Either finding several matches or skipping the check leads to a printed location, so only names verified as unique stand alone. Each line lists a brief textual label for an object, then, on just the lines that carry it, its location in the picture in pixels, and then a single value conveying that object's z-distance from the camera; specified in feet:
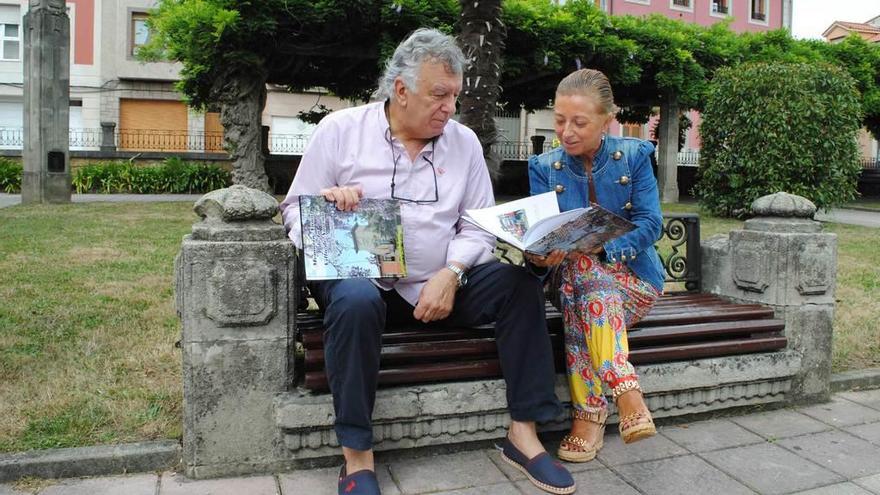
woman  9.40
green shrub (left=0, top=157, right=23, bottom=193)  65.00
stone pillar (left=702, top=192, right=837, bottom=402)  11.74
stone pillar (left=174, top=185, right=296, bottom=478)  8.55
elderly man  9.14
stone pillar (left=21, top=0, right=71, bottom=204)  48.08
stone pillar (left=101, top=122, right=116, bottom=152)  77.41
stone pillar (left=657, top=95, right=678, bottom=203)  63.77
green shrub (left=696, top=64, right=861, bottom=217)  37.47
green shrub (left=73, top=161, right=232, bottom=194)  65.26
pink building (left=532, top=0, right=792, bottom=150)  117.50
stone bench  8.58
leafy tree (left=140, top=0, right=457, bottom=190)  41.96
